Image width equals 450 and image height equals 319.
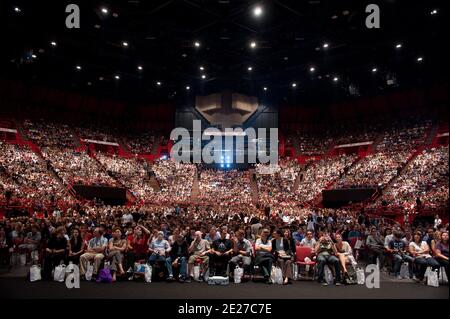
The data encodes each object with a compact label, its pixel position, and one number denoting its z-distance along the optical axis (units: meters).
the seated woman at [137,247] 9.01
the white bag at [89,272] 8.43
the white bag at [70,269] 8.09
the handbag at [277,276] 8.51
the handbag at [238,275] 8.58
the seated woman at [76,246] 8.81
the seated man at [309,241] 9.70
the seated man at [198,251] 8.88
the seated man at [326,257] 8.55
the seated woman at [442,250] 7.09
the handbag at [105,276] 8.29
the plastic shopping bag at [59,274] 8.35
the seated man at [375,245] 10.91
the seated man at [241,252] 9.00
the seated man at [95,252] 8.65
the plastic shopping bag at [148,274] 8.43
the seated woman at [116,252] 8.70
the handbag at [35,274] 8.34
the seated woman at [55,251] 8.58
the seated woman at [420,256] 8.64
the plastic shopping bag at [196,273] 8.70
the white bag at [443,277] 8.47
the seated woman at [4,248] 10.50
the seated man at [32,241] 10.57
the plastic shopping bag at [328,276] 8.56
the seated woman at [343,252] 8.71
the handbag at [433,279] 8.27
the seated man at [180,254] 8.66
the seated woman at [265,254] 8.77
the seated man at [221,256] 9.01
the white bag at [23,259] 10.89
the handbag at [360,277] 8.50
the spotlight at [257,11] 18.81
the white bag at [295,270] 9.27
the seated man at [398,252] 9.53
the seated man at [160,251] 8.70
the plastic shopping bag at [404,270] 9.49
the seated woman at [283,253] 8.90
